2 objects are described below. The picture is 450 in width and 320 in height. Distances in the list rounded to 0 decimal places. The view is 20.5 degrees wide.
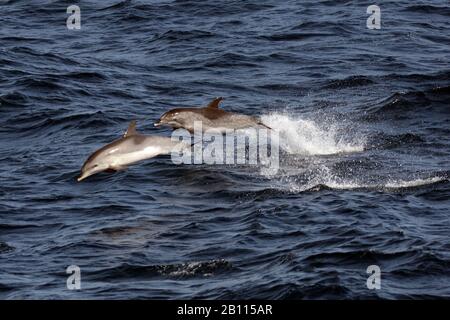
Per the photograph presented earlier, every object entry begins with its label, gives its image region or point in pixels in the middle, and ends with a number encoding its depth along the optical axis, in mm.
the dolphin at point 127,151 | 19938
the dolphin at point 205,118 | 22547
